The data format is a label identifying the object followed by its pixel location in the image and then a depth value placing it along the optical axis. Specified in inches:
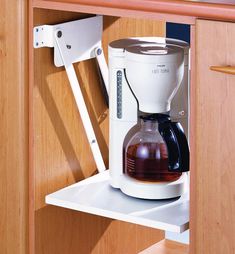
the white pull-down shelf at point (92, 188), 85.1
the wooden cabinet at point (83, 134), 74.9
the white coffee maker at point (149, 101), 84.1
